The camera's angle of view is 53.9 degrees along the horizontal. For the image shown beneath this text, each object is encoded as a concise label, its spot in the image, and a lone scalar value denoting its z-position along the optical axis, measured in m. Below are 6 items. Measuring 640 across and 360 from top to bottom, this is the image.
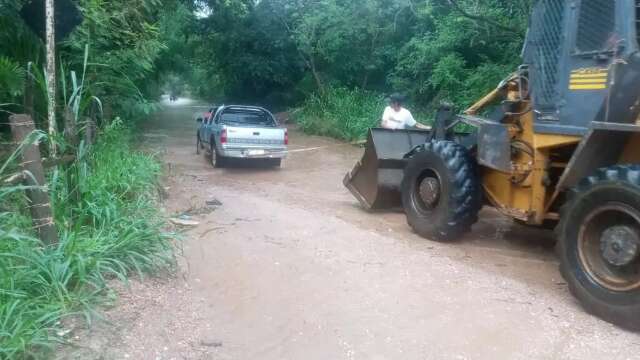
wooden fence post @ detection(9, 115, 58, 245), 4.42
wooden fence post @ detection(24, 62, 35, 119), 6.91
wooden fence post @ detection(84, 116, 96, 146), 6.06
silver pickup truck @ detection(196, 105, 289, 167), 14.52
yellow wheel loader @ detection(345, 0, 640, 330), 5.07
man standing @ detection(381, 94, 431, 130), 11.15
